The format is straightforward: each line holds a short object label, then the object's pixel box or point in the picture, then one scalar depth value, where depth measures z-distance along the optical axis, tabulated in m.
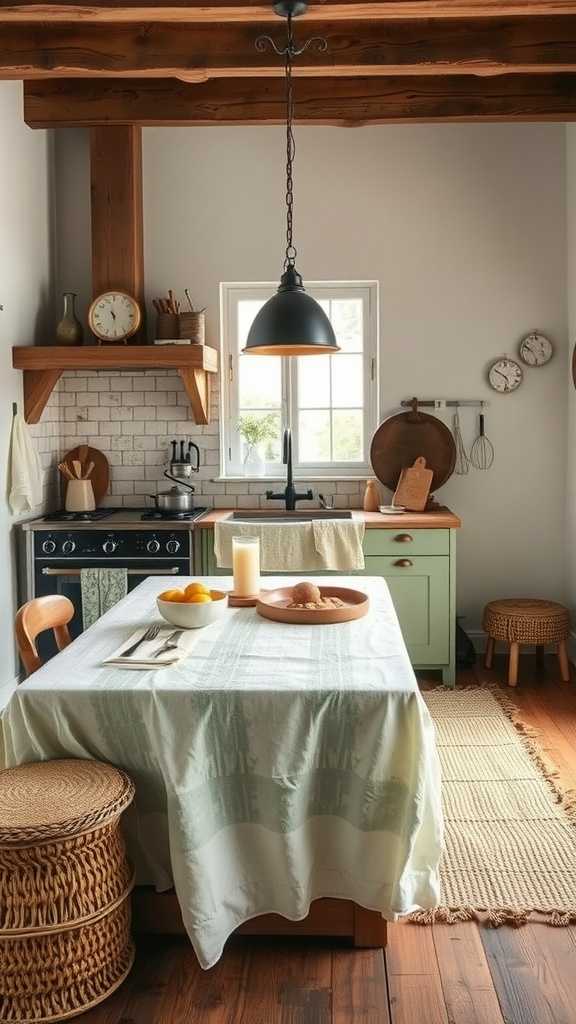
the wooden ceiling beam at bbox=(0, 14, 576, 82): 3.82
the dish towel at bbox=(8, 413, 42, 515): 4.76
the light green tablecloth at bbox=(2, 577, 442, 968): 2.30
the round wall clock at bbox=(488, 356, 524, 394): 5.46
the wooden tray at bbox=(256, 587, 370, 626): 2.90
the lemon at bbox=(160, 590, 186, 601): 2.89
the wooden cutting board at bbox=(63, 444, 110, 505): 5.54
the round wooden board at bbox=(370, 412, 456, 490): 5.46
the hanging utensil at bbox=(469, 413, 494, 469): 5.52
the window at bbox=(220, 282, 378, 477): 5.55
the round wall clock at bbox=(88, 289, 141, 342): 5.15
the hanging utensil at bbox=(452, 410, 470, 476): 5.51
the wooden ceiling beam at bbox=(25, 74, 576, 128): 4.64
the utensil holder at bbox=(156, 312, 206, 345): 5.21
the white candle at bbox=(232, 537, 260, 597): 3.20
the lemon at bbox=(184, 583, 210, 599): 2.90
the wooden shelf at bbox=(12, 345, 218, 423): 4.93
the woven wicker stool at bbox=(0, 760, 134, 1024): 2.16
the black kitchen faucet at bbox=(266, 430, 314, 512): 5.28
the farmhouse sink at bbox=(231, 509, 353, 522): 5.30
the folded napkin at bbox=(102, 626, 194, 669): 2.51
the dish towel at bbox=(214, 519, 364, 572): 4.81
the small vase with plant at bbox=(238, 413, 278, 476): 5.59
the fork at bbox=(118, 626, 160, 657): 2.59
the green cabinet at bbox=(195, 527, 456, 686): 4.95
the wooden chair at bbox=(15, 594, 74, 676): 2.94
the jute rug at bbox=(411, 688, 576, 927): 2.79
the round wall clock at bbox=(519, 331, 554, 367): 5.43
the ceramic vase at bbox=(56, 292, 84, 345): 5.17
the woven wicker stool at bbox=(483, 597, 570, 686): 4.98
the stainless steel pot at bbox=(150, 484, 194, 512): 5.16
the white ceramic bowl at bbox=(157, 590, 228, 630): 2.83
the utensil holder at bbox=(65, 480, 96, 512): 5.29
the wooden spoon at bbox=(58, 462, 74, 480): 5.42
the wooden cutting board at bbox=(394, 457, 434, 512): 5.31
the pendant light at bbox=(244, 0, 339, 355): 3.17
